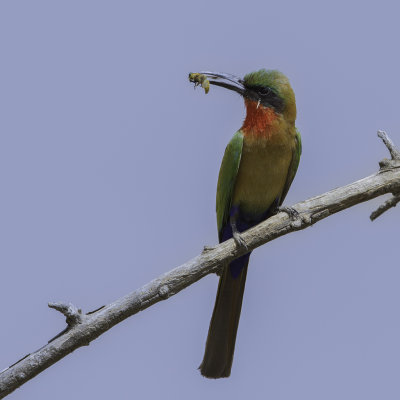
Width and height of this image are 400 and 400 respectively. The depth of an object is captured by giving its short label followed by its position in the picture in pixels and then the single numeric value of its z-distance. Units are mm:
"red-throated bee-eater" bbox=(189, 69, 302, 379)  10375
